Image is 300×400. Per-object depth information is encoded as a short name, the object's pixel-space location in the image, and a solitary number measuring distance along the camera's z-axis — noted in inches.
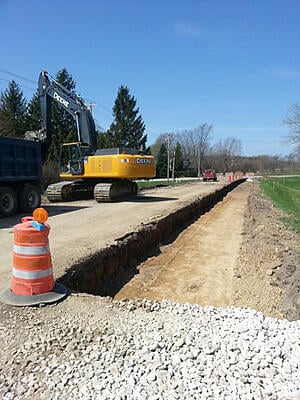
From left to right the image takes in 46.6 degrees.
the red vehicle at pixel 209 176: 2012.8
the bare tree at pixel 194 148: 3917.3
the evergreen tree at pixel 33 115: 1755.7
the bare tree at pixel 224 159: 4335.6
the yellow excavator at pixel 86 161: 593.0
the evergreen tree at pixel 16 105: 1684.9
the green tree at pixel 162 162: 2719.0
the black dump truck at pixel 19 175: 424.8
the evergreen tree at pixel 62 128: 1827.0
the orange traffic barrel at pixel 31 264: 157.0
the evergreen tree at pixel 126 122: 2428.6
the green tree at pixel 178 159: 3075.8
